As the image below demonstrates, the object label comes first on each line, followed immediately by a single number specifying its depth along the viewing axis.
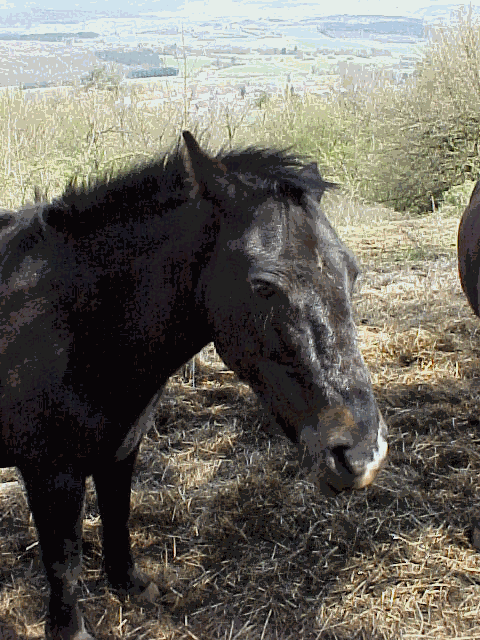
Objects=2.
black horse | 1.56
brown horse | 4.02
